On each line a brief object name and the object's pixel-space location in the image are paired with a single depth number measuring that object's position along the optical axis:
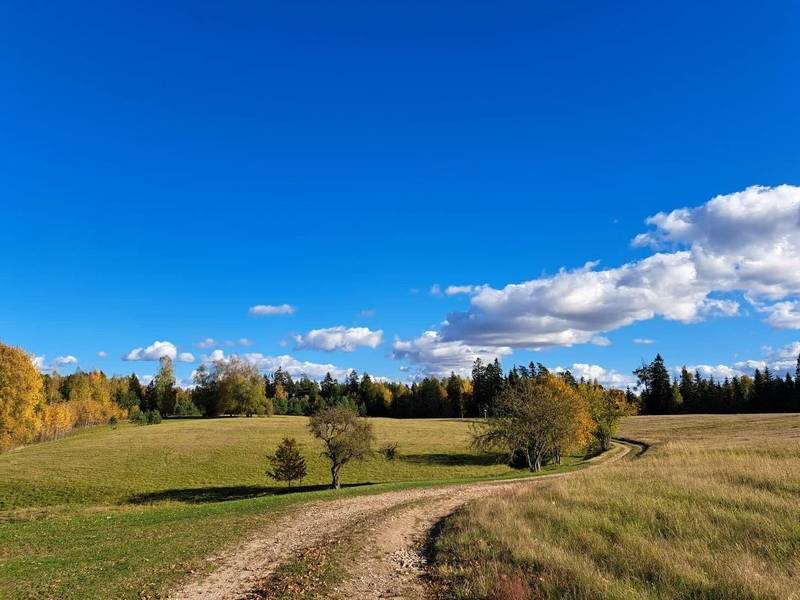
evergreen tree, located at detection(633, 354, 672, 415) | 144.25
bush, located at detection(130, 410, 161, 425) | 123.00
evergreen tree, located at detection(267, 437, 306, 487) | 53.84
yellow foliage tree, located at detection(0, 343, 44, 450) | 49.78
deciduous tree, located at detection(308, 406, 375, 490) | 50.12
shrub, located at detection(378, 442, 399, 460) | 69.95
